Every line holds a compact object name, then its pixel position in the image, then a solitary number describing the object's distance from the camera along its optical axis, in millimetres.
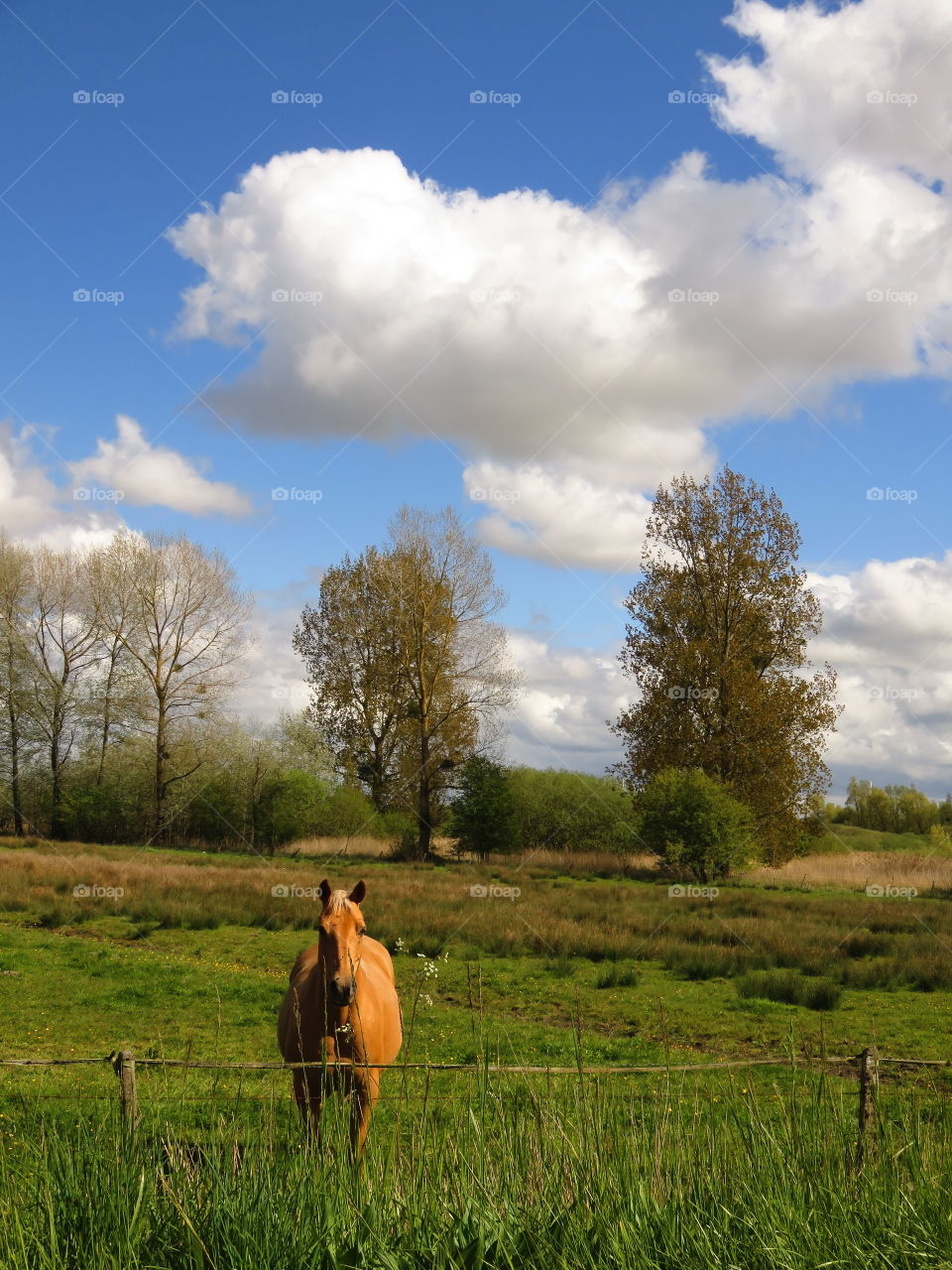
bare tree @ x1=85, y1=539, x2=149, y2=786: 46688
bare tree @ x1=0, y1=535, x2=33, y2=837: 45906
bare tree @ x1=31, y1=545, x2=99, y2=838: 46594
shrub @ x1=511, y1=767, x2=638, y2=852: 40344
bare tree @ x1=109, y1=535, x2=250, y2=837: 46500
